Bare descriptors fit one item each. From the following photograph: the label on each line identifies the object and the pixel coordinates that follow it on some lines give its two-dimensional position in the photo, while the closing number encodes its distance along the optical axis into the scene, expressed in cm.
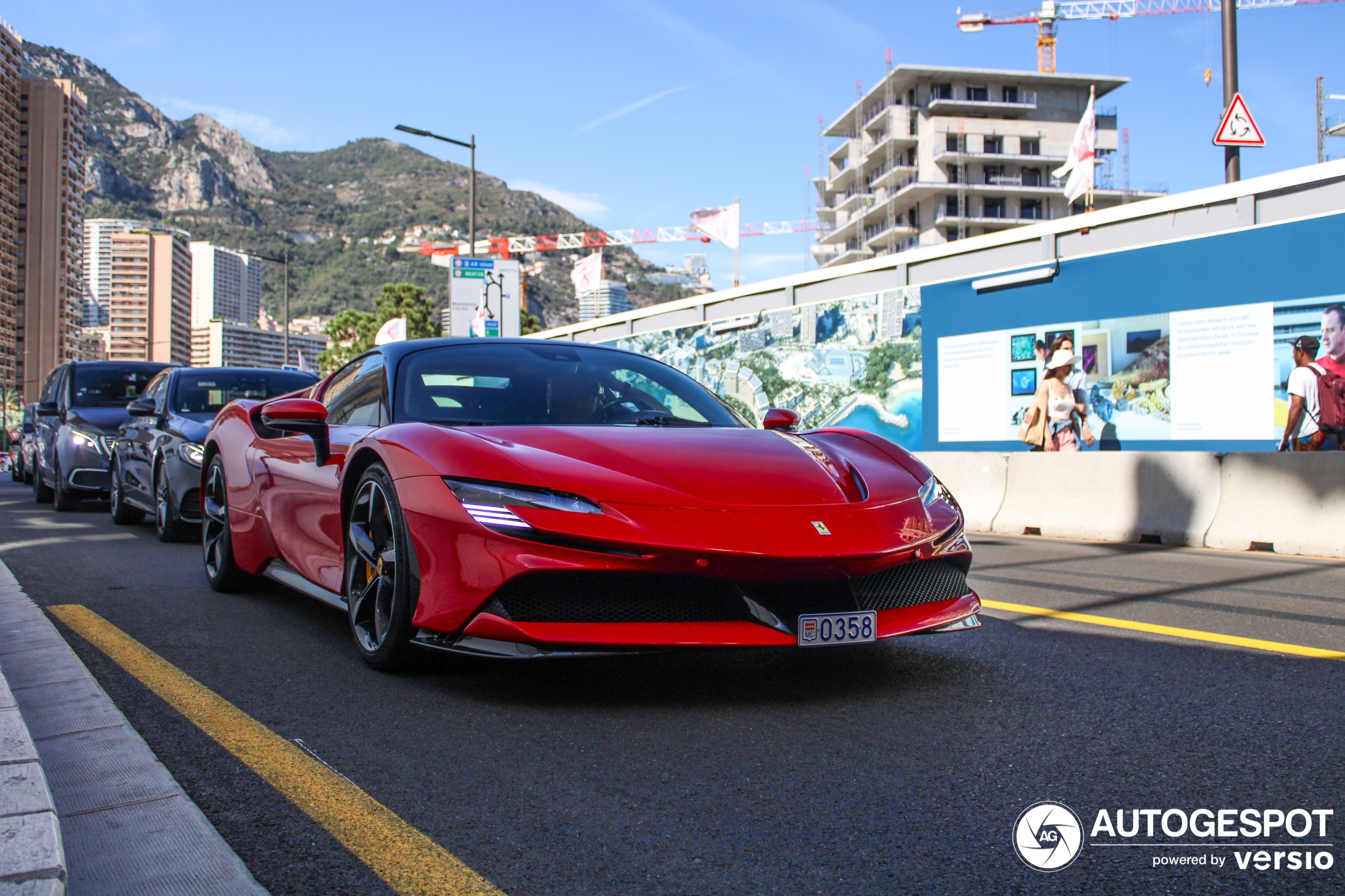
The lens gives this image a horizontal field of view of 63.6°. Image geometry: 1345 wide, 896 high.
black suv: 1156
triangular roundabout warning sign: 1229
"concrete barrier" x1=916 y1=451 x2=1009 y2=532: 1130
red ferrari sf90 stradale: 313
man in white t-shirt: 1163
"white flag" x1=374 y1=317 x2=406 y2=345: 2486
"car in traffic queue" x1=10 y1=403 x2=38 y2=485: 1606
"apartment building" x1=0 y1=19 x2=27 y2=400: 14125
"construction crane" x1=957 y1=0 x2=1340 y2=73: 12469
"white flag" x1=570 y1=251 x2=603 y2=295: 2958
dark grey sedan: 820
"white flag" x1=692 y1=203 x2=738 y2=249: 2759
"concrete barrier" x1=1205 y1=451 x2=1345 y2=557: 837
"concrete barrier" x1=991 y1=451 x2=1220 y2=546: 927
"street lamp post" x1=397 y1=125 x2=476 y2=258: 2557
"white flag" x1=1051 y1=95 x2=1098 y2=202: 1911
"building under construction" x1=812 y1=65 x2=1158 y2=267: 9631
